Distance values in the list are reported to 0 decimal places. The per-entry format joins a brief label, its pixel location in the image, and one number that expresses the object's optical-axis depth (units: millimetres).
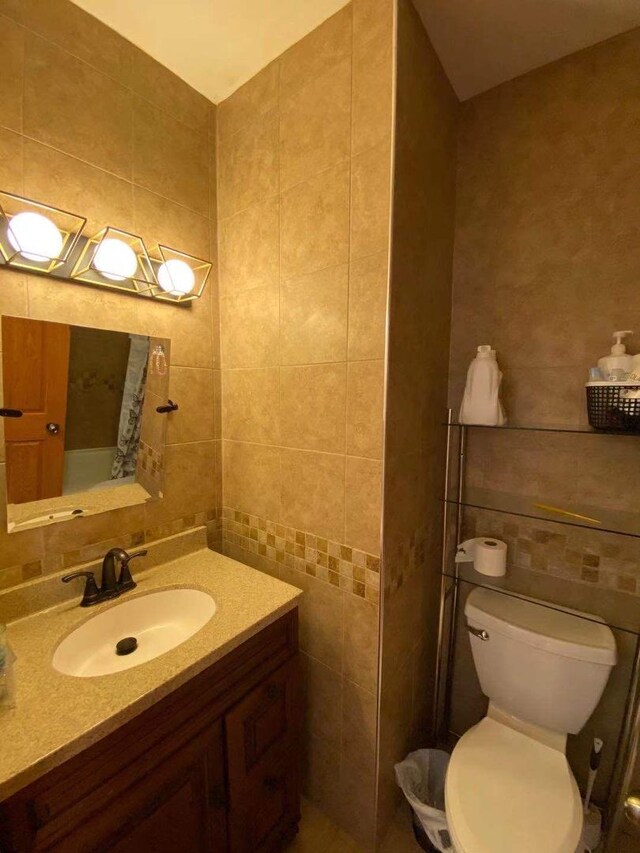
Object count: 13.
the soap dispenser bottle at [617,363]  988
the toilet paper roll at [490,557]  1251
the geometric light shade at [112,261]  1043
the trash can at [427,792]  1084
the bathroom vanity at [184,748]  634
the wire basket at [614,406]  932
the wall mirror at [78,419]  968
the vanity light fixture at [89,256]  912
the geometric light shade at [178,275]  1217
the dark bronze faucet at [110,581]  1054
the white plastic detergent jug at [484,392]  1186
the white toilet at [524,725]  888
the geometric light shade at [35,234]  897
